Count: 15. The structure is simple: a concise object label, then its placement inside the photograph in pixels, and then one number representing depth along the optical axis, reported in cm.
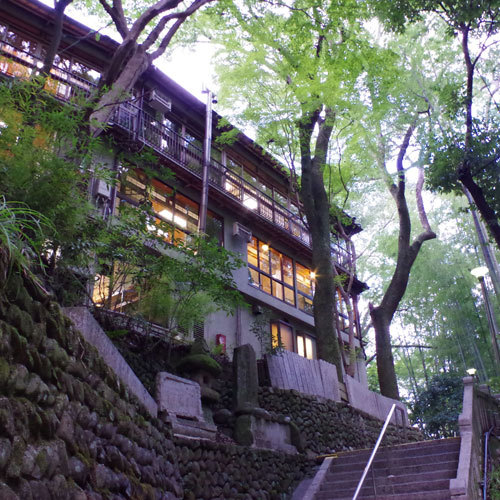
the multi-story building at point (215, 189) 1414
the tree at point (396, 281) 1646
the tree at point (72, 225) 633
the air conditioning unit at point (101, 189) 1271
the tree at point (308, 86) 1381
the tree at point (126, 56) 983
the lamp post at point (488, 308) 1366
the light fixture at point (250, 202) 1828
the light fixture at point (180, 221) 1574
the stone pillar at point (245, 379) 956
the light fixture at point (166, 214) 1545
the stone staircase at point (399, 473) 794
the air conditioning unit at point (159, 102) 1628
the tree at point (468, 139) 1188
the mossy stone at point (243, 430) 899
